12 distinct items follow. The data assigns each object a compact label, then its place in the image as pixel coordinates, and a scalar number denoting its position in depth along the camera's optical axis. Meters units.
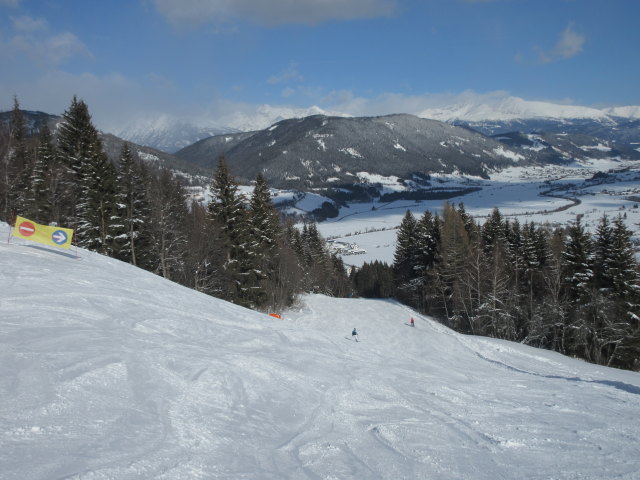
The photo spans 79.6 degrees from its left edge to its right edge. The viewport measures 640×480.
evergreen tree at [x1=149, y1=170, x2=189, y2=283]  28.55
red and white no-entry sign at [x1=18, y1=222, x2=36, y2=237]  17.48
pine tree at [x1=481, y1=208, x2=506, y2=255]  46.84
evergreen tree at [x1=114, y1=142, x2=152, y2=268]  27.16
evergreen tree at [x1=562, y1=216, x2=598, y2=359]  28.97
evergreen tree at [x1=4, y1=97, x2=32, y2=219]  29.50
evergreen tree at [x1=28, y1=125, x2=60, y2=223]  27.77
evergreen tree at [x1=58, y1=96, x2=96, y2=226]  26.59
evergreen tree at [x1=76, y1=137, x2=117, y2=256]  25.34
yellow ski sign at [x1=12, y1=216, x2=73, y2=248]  17.52
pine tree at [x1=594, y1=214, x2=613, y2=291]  29.37
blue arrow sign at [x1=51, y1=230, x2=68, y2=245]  17.97
